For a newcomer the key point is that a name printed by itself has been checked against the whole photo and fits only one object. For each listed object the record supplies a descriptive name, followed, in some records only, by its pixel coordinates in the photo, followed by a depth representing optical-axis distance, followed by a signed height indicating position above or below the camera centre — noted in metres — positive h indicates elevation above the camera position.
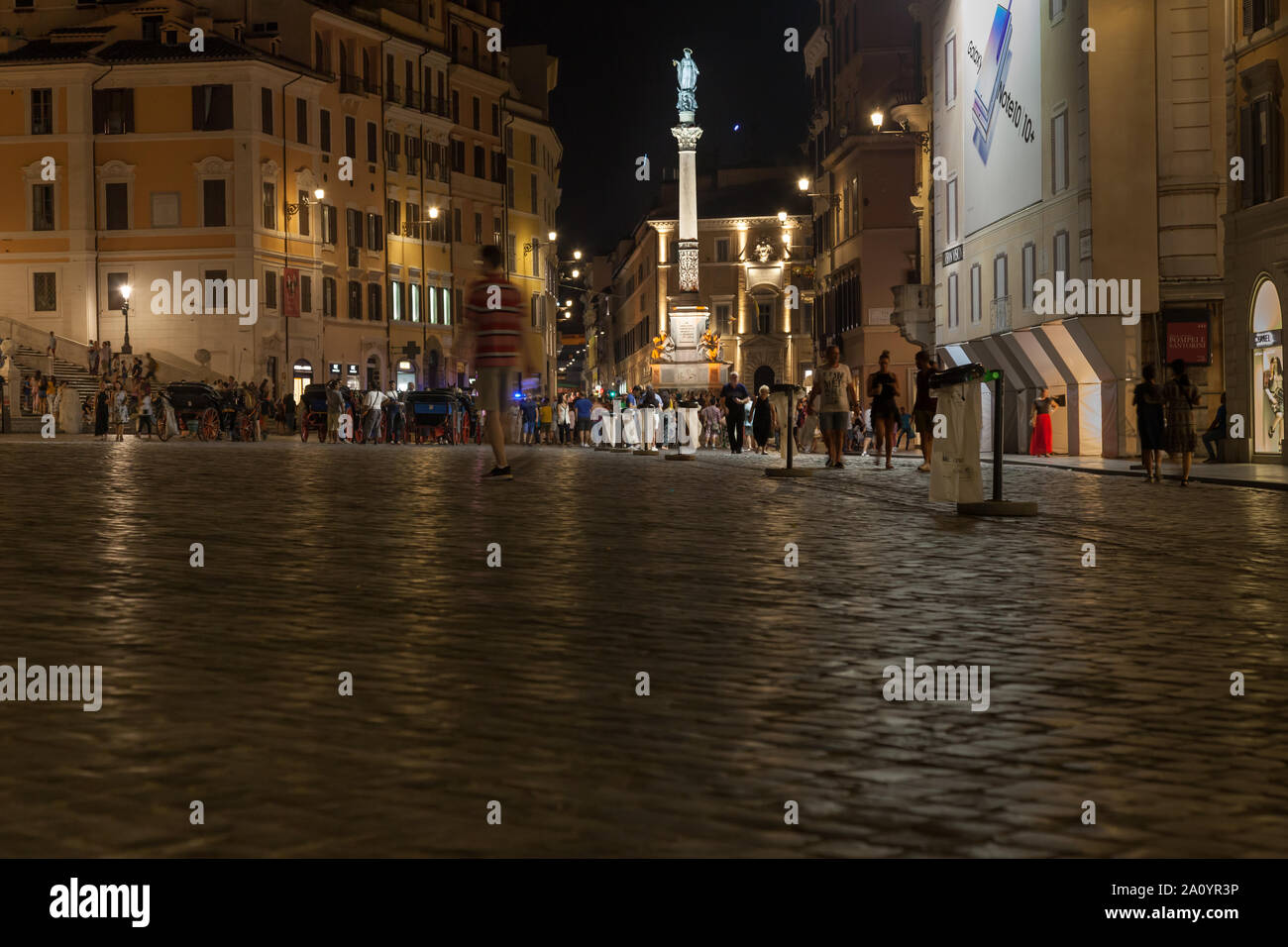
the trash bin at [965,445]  17.00 -0.19
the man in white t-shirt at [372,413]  51.06 +0.57
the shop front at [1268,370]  31.44 +0.93
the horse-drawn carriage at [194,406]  50.20 +0.84
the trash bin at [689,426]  38.54 +0.07
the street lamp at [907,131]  54.92 +9.54
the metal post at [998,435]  16.50 -0.09
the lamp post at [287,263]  69.56 +6.67
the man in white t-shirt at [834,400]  29.36 +0.44
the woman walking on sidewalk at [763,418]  42.00 +0.24
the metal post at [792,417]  26.23 +0.16
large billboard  43.09 +8.22
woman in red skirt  41.30 -0.03
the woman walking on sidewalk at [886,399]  29.59 +0.46
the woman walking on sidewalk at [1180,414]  25.03 +0.12
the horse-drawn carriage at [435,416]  54.50 +0.49
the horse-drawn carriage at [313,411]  51.38 +0.65
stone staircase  61.97 +2.23
